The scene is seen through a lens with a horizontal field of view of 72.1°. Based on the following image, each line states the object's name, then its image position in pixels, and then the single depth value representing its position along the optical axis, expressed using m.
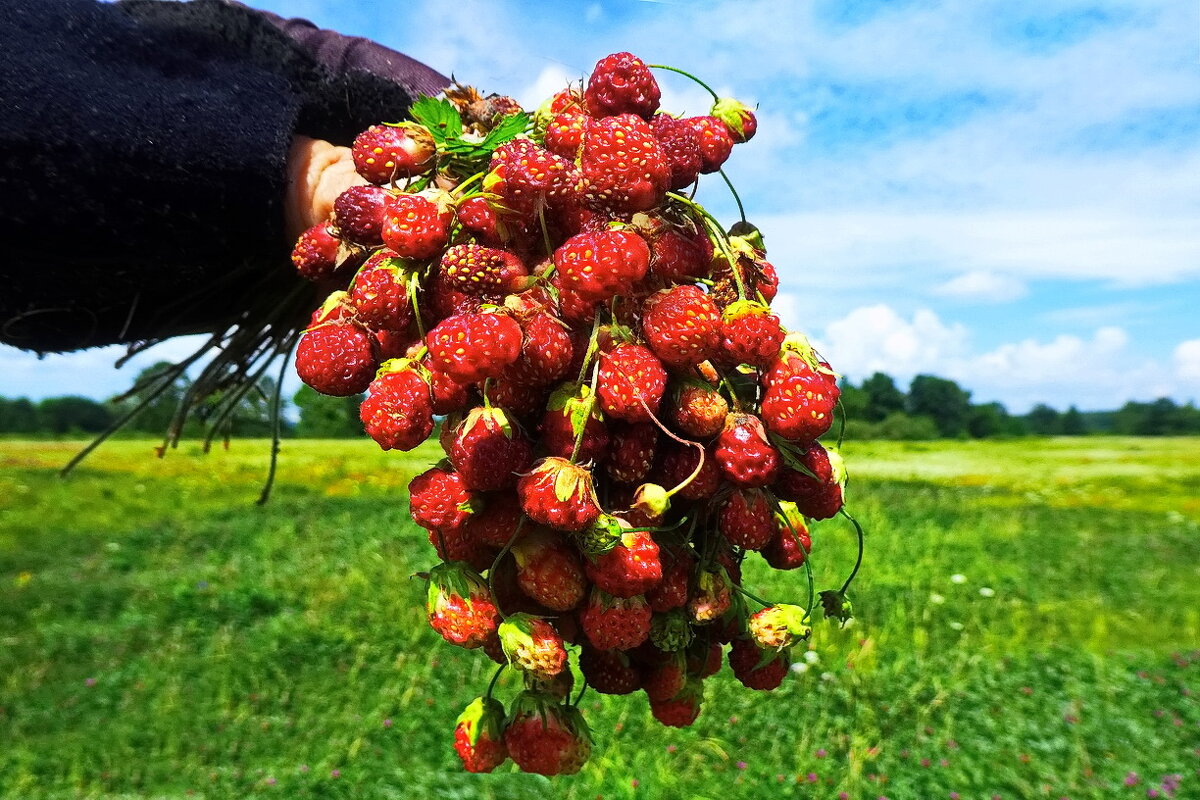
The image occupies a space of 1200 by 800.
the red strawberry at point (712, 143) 0.16
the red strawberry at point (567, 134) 0.15
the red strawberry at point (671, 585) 0.15
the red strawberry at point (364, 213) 0.16
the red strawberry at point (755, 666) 0.17
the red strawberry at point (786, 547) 0.16
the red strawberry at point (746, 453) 0.14
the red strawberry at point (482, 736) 0.17
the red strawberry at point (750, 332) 0.14
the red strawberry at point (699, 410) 0.14
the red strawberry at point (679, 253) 0.14
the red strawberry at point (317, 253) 0.17
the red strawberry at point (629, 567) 0.13
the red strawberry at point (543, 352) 0.13
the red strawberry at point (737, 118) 0.17
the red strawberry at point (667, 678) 0.16
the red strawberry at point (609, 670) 0.16
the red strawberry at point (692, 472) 0.14
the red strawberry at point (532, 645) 0.14
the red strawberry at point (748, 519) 0.14
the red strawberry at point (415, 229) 0.14
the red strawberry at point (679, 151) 0.15
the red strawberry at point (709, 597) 0.15
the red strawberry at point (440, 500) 0.14
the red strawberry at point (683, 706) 0.17
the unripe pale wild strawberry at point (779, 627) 0.16
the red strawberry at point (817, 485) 0.15
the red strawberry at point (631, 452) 0.14
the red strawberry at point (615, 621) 0.14
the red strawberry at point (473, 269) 0.13
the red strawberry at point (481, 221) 0.14
